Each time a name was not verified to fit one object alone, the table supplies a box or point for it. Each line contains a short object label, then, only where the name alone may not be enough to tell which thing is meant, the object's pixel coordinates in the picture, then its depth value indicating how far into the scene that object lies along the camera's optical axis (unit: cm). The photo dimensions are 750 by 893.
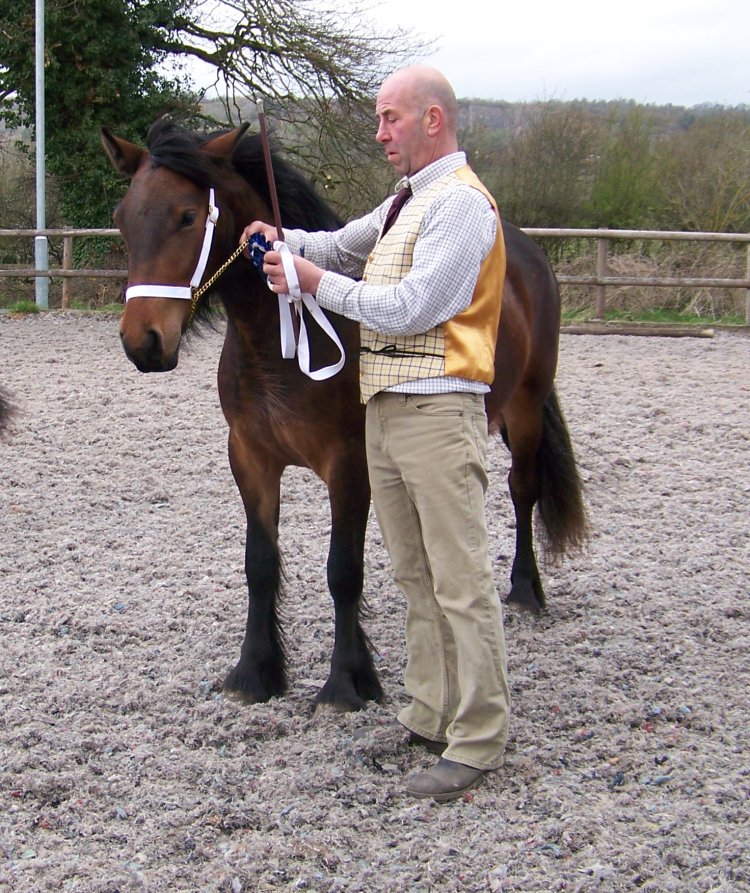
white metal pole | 1330
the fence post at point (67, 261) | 1329
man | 243
